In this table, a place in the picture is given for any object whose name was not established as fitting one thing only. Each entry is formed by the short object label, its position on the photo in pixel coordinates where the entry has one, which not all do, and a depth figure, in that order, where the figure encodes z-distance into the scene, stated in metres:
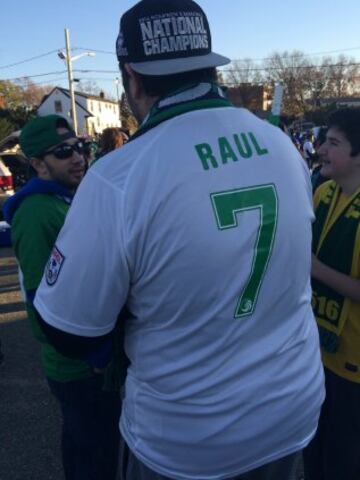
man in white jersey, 1.12
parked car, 9.84
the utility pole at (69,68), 31.92
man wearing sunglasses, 2.03
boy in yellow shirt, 2.13
